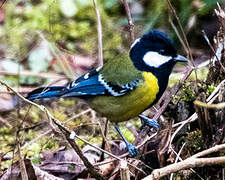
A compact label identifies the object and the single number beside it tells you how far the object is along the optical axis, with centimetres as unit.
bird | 605
